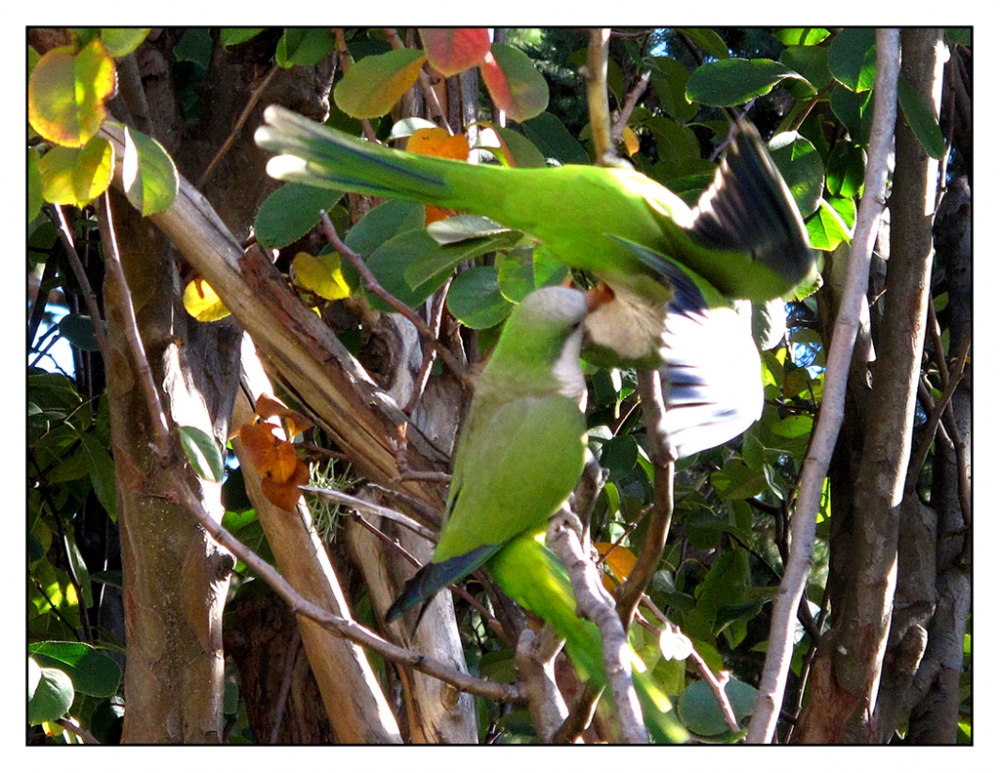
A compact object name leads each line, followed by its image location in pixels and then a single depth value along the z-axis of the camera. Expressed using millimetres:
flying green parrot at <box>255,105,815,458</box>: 3452
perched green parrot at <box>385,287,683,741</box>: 3511
